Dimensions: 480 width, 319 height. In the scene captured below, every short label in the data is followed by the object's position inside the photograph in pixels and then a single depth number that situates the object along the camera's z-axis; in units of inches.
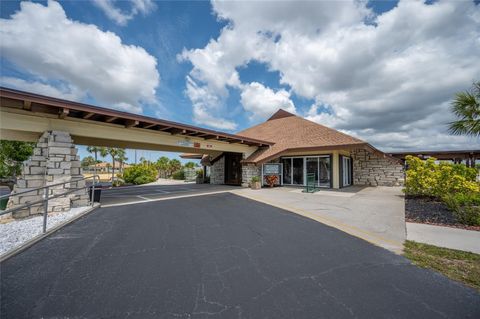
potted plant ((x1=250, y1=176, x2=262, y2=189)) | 541.0
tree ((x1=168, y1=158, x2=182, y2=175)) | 1293.4
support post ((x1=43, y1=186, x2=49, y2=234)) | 175.5
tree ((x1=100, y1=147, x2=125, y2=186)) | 1212.8
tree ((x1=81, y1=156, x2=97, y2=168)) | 2331.3
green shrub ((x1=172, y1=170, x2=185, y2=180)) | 1128.8
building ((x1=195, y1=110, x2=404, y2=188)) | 536.7
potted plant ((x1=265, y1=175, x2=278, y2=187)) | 576.4
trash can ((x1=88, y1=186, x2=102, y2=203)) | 329.7
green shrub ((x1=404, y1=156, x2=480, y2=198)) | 308.2
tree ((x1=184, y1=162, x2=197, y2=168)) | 1243.5
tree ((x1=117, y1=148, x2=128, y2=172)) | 1267.2
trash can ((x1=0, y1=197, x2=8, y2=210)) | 334.3
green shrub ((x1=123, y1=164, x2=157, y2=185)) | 865.8
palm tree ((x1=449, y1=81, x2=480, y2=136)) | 299.7
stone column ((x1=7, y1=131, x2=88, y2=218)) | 256.8
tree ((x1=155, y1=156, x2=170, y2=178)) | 1284.4
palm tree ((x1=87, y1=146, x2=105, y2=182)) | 1269.7
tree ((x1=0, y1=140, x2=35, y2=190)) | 466.9
